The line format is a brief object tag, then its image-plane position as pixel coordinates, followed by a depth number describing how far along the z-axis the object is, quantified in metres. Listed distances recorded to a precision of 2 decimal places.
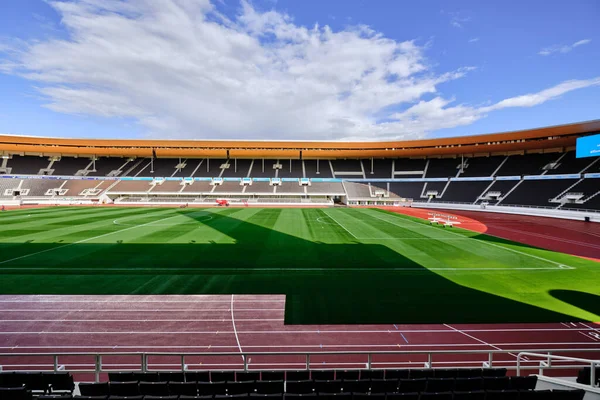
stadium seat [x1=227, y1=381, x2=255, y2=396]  4.70
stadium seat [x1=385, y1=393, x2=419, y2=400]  4.28
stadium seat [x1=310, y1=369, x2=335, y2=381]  5.37
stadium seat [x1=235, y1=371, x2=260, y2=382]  5.26
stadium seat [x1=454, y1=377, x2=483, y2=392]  4.86
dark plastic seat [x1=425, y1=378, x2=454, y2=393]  4.81
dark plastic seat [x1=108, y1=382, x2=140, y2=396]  4.65
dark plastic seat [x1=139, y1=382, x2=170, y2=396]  4.69
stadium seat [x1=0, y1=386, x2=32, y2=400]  4.21
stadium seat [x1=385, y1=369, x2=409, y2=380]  5.36
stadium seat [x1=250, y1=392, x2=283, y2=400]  4.21
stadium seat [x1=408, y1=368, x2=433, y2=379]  5.35
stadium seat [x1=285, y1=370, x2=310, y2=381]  5.26
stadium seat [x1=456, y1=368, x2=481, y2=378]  5.33
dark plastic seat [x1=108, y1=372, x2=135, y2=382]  5.02
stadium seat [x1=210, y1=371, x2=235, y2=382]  5.11
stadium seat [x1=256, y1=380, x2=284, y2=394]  4.67
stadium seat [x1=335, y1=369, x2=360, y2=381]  5.31
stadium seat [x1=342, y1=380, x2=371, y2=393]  4.78
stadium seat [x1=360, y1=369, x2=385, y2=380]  5.34
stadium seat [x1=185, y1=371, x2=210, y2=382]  5.20
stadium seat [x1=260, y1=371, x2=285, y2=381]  5.32
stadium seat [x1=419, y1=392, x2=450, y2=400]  4.25
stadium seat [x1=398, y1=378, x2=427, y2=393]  4.84
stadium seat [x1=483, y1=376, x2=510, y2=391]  4.85
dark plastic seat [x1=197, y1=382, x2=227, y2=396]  4.70
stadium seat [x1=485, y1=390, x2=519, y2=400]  4.31
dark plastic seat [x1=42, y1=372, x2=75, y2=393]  4.94
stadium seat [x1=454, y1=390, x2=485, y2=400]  4.28
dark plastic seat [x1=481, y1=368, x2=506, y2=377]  5.33
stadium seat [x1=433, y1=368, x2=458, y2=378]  5.34
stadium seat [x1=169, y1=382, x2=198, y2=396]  4.69
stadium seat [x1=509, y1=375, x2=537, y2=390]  4.89
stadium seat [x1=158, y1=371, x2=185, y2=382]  5.06
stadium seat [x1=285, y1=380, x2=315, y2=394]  4.73
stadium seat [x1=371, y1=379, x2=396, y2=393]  4.81
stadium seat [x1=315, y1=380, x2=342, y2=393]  4.73
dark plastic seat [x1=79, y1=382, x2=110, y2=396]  4.62
